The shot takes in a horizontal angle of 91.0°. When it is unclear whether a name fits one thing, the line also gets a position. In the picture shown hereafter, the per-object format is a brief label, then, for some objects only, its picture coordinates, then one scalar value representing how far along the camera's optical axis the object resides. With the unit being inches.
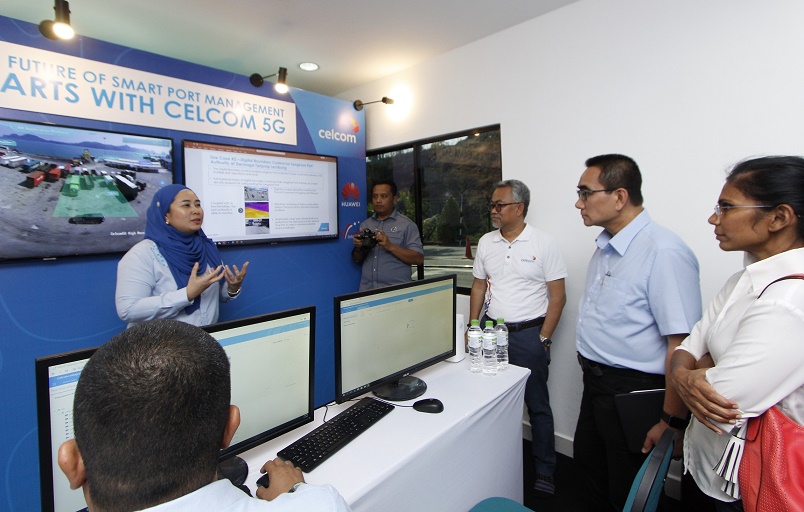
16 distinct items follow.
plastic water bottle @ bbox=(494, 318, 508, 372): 75.4
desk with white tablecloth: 44.6
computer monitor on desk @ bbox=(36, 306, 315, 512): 32.6
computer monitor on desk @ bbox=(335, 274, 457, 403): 56.0
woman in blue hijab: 71.7
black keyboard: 46.1
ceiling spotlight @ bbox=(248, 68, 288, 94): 114.0
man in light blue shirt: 61.6
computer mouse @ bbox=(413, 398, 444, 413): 57.7
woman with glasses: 36.7
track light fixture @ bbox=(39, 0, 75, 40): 75.1
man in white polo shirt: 95.7
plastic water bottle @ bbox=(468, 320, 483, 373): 74.5
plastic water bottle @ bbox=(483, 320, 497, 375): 72.2
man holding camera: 128.9
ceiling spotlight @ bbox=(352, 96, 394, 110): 144.3
